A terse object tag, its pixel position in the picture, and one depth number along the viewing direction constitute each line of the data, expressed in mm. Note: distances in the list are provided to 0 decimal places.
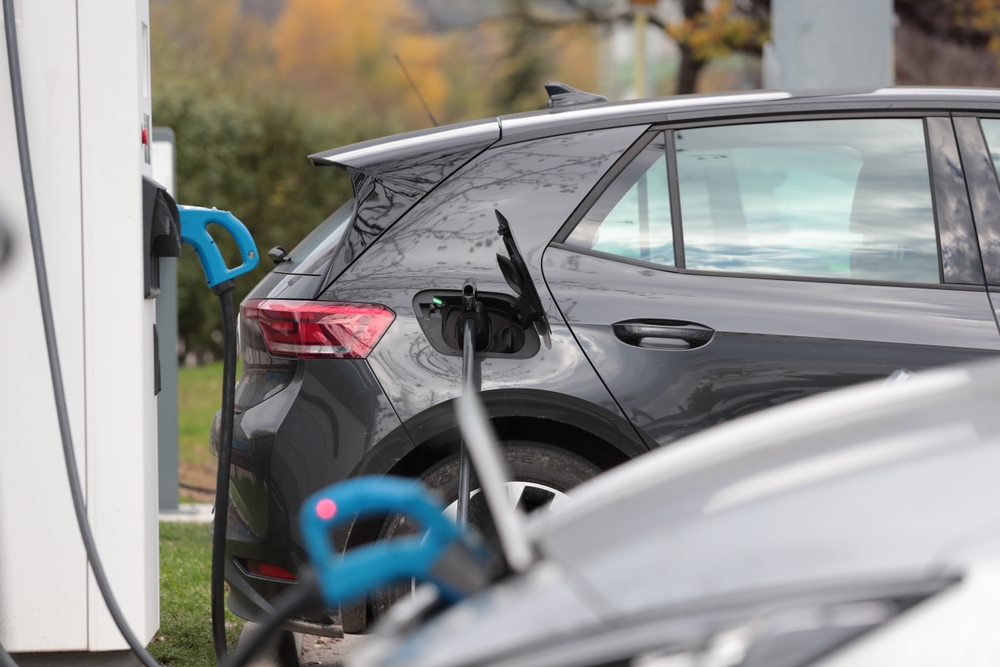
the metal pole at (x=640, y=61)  46331
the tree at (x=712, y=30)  28500
